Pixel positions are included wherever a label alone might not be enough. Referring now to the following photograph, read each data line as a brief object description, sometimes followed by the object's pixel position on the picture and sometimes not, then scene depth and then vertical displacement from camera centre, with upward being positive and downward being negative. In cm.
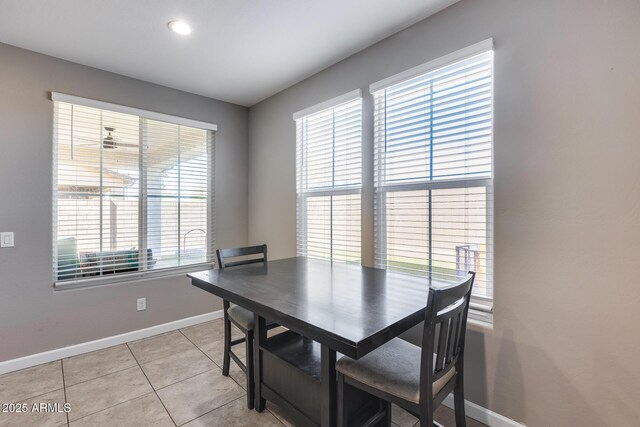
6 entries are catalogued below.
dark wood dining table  115 -43
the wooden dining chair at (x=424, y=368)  116 -70
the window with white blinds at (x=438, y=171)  181 +29
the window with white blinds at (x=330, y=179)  256 +32
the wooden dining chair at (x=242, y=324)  192 -75
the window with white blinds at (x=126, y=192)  265 +21
